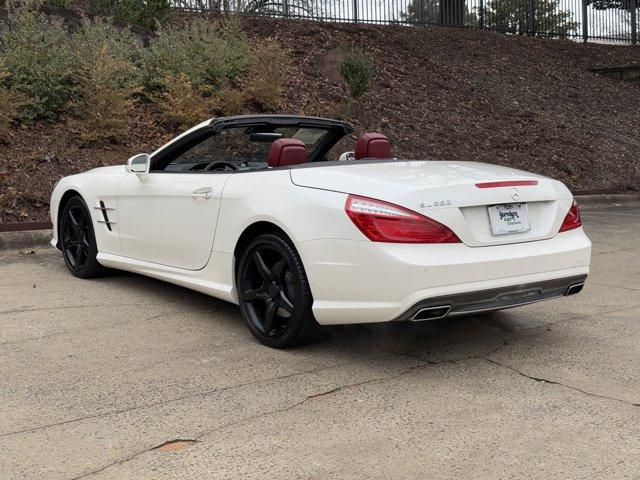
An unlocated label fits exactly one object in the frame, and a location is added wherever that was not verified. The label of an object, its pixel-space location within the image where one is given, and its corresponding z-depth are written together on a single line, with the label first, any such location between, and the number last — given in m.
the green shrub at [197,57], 12.46
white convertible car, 4.11
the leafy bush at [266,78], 12.74
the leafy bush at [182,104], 11.48
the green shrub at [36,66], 10.94
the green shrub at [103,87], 10.80
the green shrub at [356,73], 13.52
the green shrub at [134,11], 14.27
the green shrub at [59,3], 14.09
